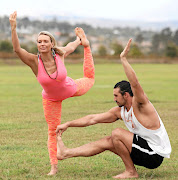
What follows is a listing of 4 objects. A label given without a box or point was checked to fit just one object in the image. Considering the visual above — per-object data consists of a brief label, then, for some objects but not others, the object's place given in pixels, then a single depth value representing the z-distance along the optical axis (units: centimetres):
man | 629
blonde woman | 646
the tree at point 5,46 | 10706
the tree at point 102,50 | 13398
